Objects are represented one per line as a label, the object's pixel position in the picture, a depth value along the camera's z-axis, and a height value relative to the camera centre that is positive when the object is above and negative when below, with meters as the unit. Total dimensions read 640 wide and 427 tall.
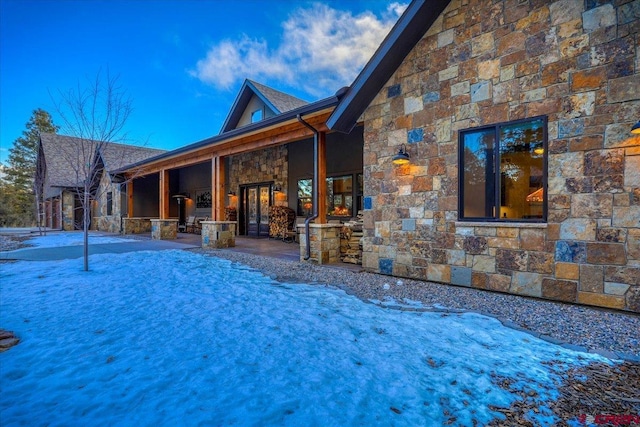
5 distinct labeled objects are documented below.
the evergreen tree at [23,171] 28.69 +4.07
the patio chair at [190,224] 14.63 -0.72
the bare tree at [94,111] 6.32 +2.16
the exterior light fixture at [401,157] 4.92 +0.87
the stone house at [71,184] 15.01 +1.44
